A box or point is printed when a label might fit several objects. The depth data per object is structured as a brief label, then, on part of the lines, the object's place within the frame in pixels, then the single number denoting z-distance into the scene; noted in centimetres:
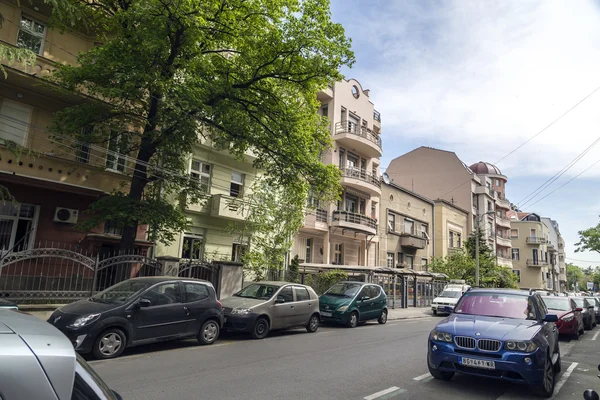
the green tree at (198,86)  1241
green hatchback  1606
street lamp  3169
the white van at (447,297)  2482
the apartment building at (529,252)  6862
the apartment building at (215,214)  2066
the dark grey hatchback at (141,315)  835
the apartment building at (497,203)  5456
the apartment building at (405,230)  3416
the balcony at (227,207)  2081
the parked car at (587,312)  1902
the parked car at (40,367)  160
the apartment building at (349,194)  2767
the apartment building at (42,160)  1425
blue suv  651
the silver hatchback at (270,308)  1185
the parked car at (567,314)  1464
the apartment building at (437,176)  4900
